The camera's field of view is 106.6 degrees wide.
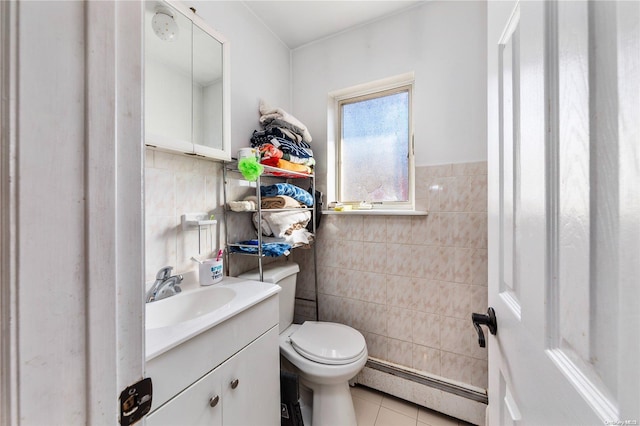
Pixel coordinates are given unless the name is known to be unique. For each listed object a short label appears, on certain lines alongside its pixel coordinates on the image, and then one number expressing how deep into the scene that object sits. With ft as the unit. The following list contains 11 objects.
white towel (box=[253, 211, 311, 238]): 4.41
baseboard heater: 4.20
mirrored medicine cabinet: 3.30
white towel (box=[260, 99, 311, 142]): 4.84
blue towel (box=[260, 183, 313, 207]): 4.57
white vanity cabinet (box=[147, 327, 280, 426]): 2.24
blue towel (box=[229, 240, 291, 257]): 4.15
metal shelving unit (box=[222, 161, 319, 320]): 4.10
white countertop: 2.12
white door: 0.77
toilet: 3.78
